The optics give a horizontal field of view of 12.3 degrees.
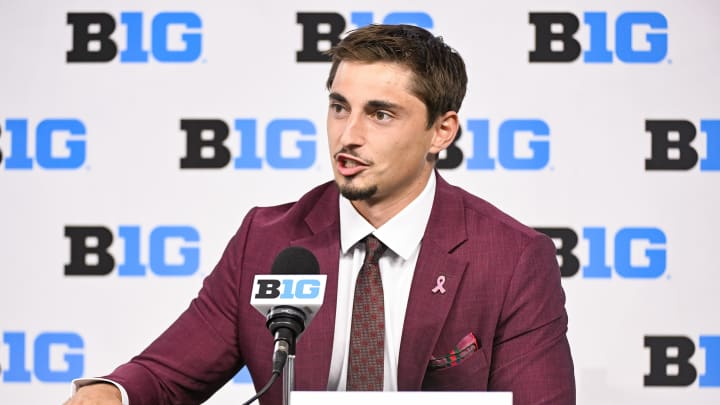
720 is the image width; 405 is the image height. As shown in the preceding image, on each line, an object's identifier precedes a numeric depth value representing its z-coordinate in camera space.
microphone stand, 3.93
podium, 3.90
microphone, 3.94
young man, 4.29
